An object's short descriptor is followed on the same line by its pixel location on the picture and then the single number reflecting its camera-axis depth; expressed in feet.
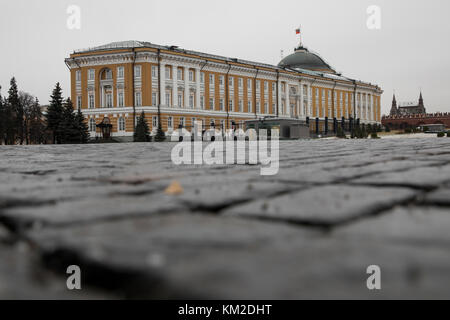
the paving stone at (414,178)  8.15
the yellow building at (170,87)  141.59
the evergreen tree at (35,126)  176.14
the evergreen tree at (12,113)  158.60
